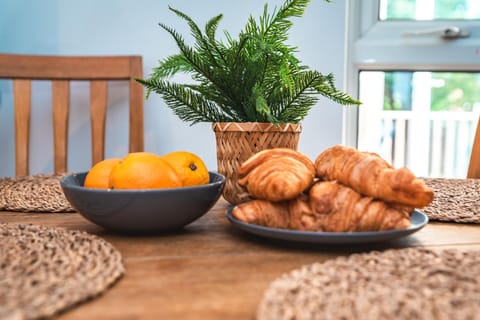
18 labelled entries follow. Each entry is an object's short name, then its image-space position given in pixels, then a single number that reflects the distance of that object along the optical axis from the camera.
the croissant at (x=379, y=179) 0.53
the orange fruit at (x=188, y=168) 0.66
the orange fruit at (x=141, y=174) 0.61
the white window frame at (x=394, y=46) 1.83
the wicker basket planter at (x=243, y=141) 0.77
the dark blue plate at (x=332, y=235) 0.52
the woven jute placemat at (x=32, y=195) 0.82
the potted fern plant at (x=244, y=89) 0.76
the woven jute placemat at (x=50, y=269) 0.36
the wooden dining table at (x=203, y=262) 0.38
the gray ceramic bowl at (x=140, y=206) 0.59
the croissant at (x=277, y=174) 0.55
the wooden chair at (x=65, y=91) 1.57
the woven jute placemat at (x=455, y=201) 0.74
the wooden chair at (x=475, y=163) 1.33
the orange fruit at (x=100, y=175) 0.65
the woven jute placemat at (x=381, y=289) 0.35
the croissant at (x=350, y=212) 0.54
